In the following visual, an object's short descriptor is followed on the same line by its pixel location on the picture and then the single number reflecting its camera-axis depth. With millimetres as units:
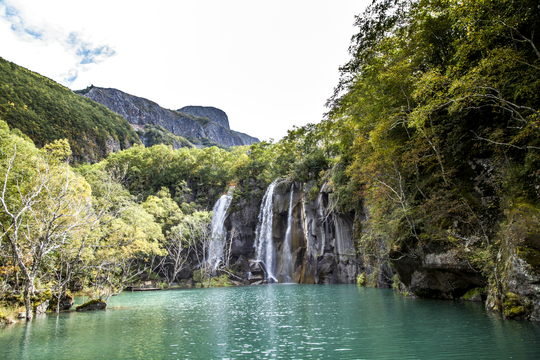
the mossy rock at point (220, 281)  33812
